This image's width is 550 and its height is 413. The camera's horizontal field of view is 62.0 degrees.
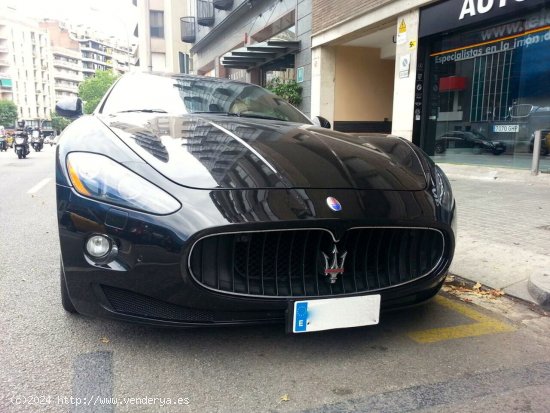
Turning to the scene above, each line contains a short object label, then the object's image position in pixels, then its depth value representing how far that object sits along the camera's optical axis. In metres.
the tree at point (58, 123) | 97.38
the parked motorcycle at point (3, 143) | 26.70
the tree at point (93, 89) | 76.75
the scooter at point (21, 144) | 17.50
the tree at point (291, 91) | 14.27
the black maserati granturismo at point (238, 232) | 1.97
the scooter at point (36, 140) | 24.47
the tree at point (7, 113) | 82.62
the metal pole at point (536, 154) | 7.81
